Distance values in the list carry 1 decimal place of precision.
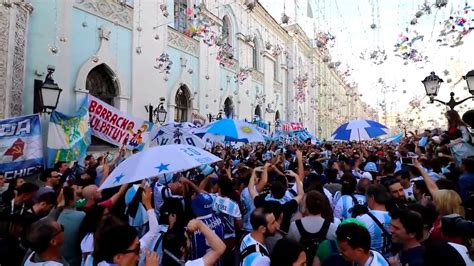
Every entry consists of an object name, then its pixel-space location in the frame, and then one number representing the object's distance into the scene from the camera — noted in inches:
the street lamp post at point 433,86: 398.6
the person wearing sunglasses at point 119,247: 106.0
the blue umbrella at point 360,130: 424.5
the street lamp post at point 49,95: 355.6
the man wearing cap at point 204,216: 184.7
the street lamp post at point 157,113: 570.3
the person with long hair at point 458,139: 287.7
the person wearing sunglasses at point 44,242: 123.0
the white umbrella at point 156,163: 156.2
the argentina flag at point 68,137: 378.3
